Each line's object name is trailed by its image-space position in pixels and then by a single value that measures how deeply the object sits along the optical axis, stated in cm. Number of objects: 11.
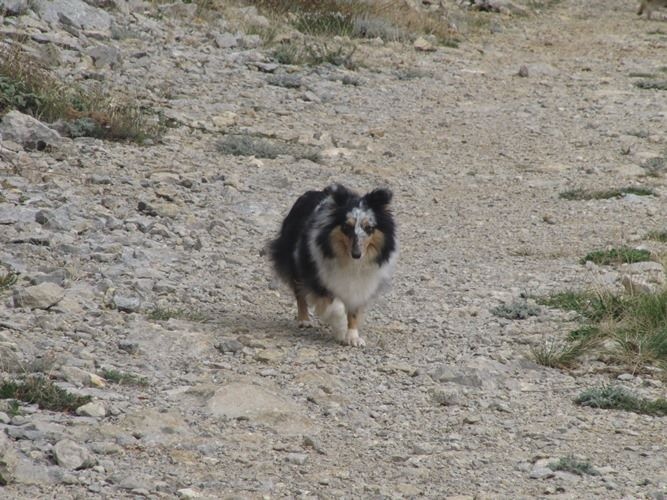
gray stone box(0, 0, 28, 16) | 2906
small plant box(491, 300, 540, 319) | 1728
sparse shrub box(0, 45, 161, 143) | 2342
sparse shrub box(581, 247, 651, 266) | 1986
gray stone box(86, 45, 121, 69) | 2853
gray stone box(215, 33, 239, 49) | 3372
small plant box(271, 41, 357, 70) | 3378
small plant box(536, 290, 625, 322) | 1683
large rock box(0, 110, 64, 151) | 2200
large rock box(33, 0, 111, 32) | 3006
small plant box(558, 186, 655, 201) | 2431
